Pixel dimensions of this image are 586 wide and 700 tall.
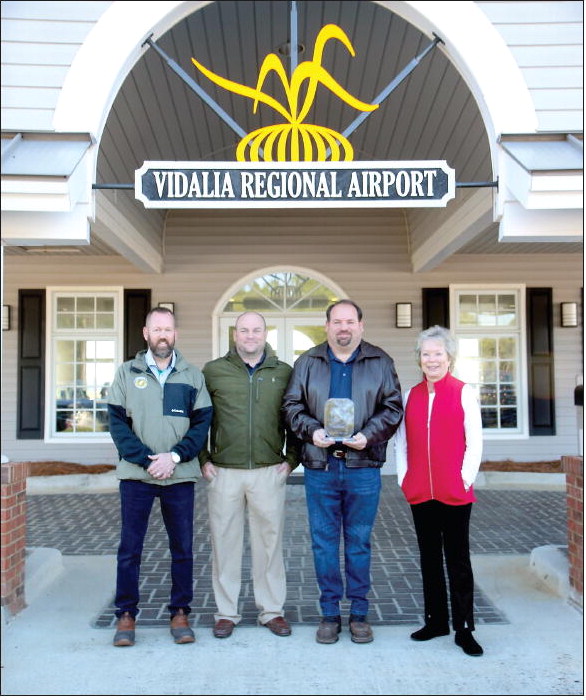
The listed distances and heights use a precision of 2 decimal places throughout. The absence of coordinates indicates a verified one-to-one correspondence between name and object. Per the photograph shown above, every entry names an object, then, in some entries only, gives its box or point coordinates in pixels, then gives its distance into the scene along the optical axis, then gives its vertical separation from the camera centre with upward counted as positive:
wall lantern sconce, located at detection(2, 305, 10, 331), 8.41 +0.69
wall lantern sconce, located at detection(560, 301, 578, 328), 8.52 +0.71
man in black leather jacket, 3.39 -0.48
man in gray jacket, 3.37 -0.43
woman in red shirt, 3.29 -0.58
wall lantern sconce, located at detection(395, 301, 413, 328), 8.52 +0.72
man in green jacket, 3.51 -0.58
